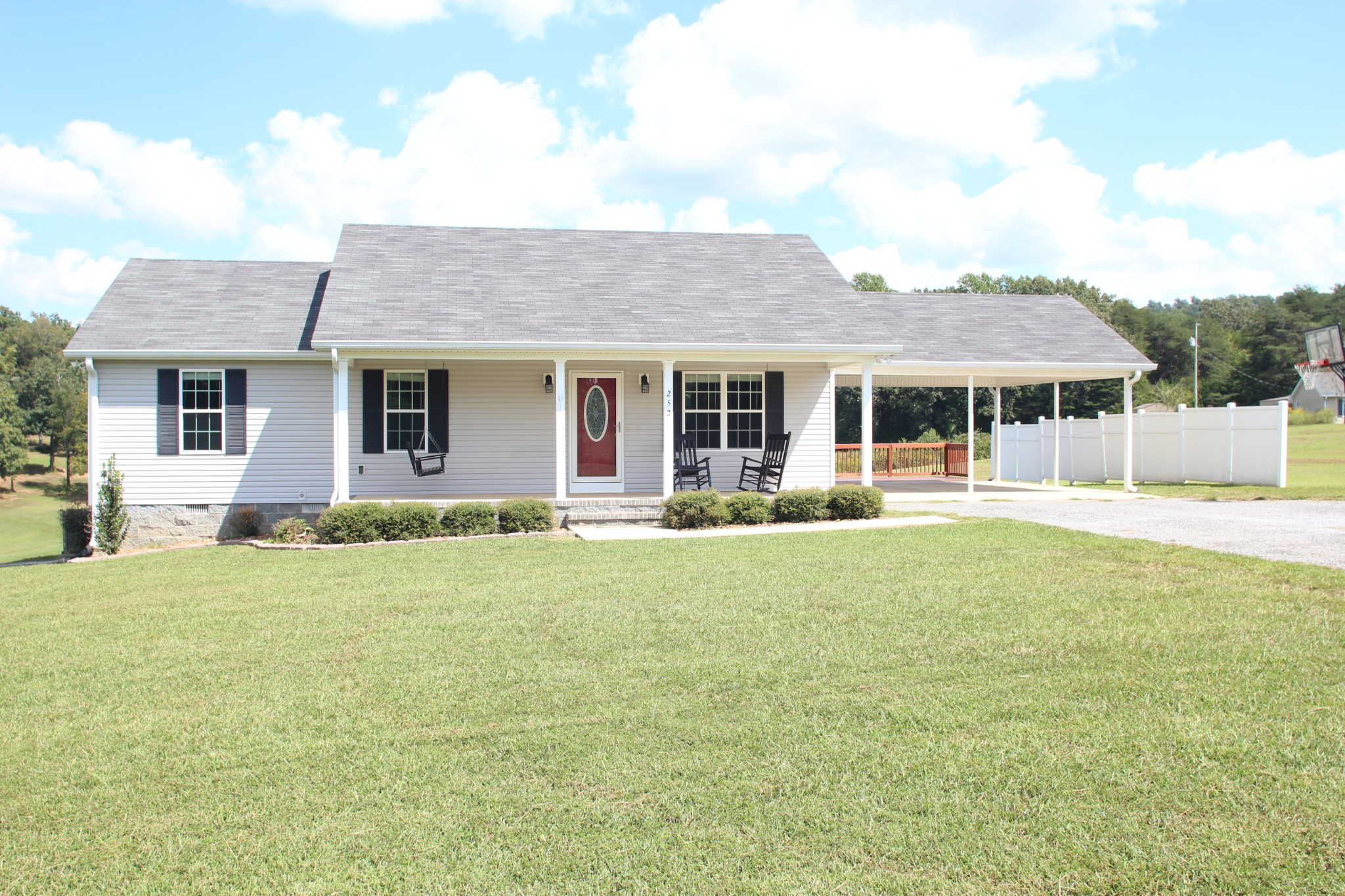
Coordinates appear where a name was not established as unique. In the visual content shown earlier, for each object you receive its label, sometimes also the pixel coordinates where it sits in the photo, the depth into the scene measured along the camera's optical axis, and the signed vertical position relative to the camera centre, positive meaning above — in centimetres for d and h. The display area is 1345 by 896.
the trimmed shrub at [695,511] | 1243 -90
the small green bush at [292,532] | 1245 -118
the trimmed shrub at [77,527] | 1366 -120
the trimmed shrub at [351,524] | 1186 -101
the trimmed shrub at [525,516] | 1226 -95
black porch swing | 1372 -23
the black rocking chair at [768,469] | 1430 -37
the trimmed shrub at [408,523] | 1204 -102
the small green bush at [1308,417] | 4566 +137
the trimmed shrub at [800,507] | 1279 -87
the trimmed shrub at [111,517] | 1321 -101
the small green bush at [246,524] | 1389 -117
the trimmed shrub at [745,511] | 1262 -92
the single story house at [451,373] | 1354 +122
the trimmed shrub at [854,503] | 1288 -83
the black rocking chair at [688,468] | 1422 -34
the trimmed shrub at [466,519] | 1220 -99
